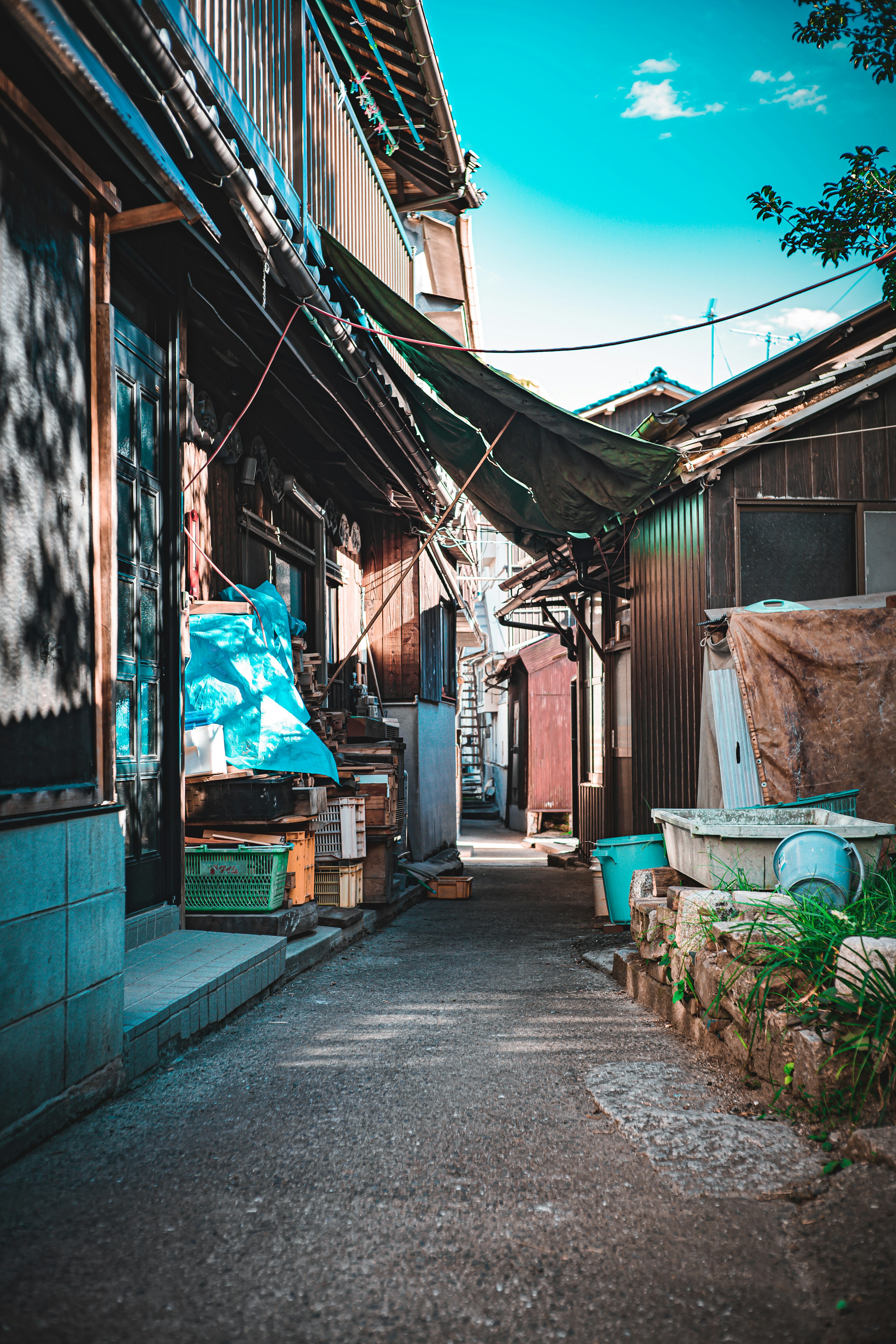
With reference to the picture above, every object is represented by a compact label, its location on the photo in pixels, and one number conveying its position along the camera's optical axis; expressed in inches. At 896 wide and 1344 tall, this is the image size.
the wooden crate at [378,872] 343.3
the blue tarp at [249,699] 250.4
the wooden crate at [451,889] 439.5
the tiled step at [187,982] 159.3
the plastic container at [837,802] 259.8
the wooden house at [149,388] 132.9
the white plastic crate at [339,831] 311.3
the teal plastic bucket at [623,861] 288.0
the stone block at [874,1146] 110.0
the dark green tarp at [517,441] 293.9
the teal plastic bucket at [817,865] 190.1
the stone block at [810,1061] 128.7
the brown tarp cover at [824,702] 296.2
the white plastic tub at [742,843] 200.7
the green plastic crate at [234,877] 237.5
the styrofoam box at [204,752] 238.4
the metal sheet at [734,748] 307.1
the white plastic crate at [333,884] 312.8
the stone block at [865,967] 127.1
